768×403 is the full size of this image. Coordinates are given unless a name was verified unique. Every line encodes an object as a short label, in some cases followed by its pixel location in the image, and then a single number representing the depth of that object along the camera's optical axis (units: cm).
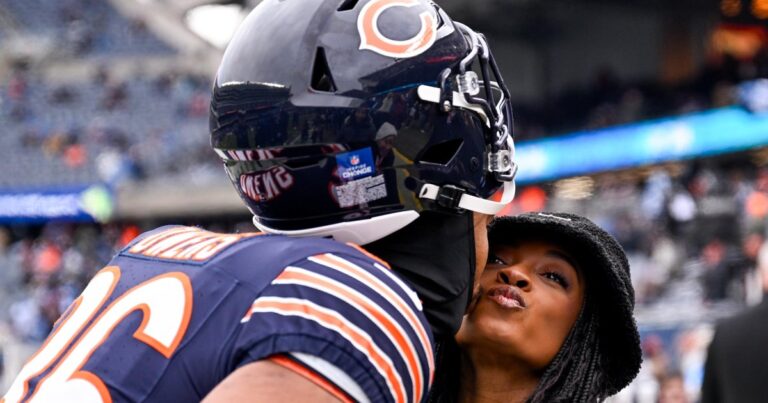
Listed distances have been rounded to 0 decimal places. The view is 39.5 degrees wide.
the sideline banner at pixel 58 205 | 2077
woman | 216
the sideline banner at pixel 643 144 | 1288
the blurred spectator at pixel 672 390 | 650
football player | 130
